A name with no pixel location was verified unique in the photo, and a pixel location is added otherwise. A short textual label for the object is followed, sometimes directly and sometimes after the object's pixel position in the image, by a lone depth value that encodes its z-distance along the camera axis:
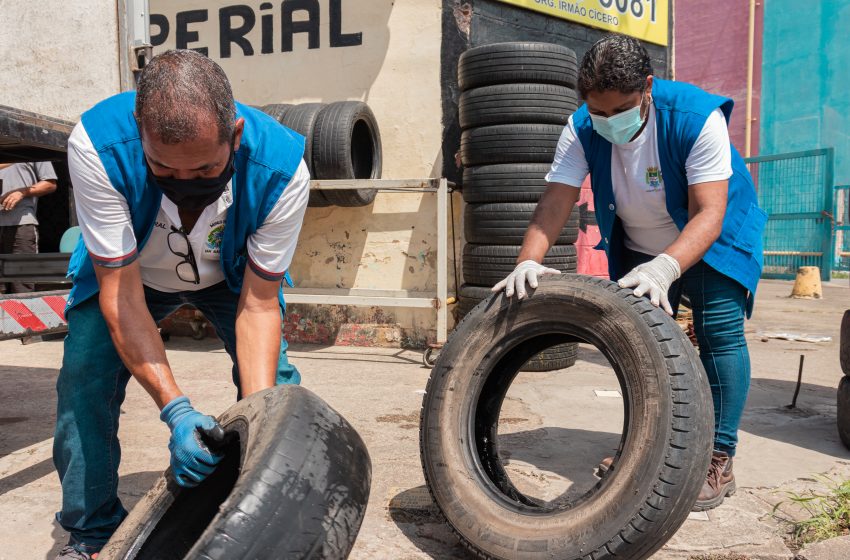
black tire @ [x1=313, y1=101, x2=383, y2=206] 5.62
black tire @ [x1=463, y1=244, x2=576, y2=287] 5.19
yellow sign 6.42
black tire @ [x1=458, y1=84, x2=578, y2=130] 5.18
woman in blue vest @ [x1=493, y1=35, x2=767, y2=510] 2.47
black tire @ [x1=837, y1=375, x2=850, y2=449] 3.33
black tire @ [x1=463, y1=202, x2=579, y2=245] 5.15
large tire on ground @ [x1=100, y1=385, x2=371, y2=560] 1.47
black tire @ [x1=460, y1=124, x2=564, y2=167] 5.18
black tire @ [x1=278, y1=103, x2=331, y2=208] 5.67
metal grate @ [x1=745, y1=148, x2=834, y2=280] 11.97
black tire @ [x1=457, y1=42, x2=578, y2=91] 5.18
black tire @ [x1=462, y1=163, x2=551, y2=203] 5.16
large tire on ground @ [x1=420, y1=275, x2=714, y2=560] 1.96
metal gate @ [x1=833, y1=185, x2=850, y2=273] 12.82
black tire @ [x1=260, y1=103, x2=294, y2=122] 5.94
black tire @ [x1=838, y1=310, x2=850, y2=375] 3.45
